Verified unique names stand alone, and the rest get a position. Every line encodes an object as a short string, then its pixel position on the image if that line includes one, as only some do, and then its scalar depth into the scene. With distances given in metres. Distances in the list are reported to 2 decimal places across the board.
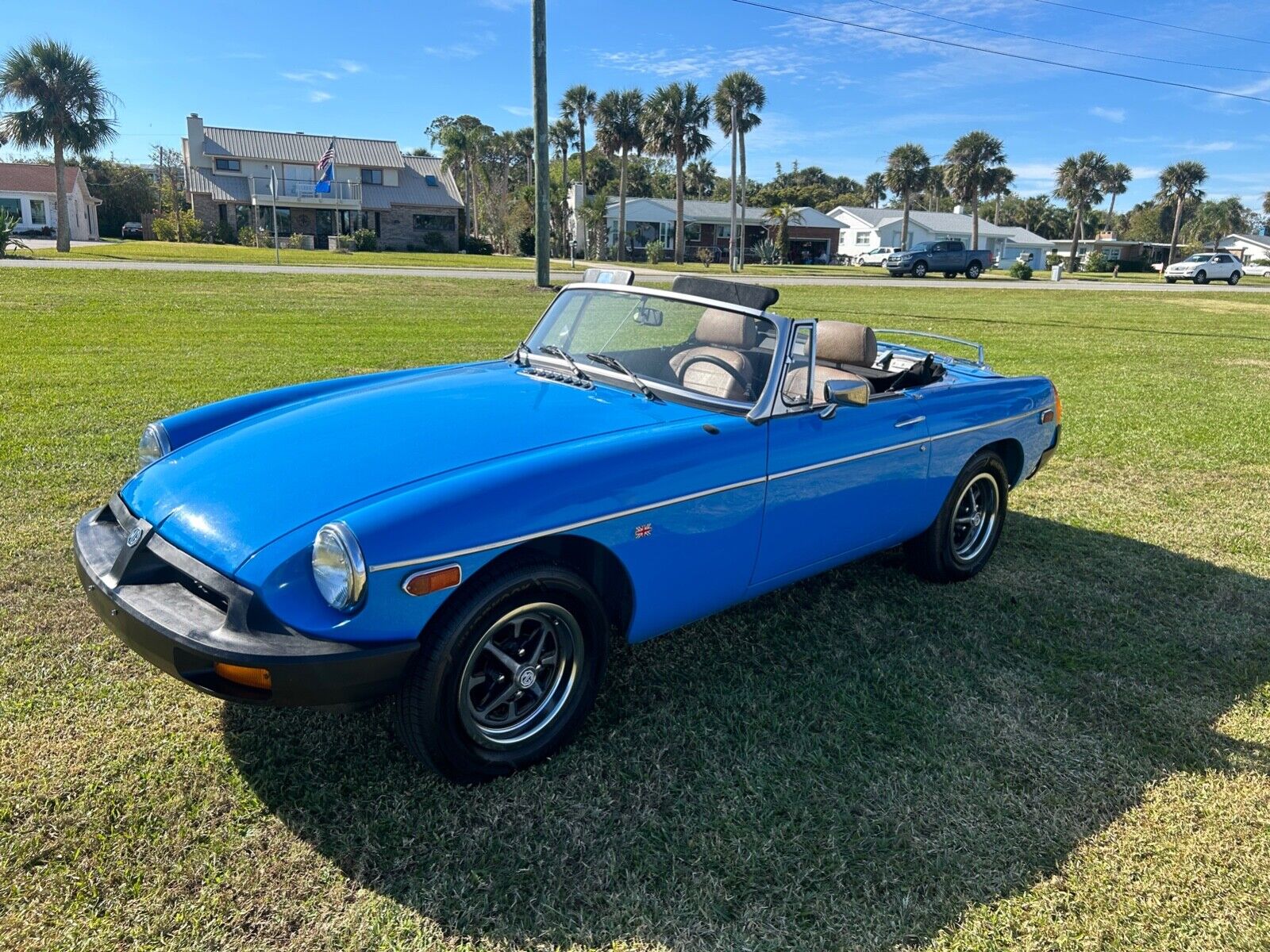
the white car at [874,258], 66.06
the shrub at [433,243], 49.91
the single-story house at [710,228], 62.38
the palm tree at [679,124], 49.81
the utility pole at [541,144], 17.95
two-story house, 47.41
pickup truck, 41.09
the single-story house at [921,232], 75.25
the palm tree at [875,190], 112.88
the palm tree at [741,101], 50.72
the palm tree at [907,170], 63.88
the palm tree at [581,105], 59.62
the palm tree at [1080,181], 72.00
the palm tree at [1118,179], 83.00
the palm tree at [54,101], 32.78
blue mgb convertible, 2.44
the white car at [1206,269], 40.66
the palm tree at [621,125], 52.41
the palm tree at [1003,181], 60.41
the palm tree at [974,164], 60.06
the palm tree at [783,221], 58.43
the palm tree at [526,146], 72.50
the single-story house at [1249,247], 100.12
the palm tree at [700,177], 90.50
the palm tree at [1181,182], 70.06
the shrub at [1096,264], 66.56
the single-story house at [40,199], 52.62
